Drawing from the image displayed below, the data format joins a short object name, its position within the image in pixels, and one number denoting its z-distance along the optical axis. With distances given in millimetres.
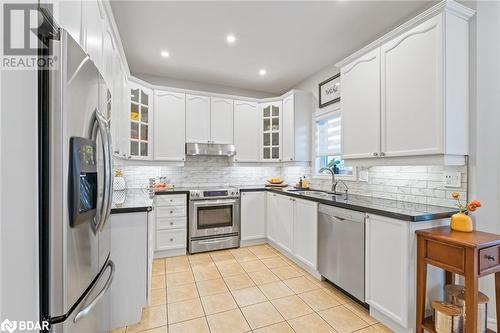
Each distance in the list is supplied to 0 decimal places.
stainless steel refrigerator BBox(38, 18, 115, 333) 923
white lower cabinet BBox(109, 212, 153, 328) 1810
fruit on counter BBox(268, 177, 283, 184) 3999
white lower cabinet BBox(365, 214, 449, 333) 1656
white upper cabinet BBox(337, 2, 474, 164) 1742
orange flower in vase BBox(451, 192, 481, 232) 1610
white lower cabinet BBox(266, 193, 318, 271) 2666
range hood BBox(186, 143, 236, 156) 3686
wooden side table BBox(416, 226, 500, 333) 1385
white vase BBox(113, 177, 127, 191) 2910
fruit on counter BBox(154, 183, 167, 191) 3465
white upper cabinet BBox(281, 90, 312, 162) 3742
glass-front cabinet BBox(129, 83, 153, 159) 3240
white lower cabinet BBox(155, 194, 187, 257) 3238
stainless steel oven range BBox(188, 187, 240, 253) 3369
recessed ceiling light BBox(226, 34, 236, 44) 2654
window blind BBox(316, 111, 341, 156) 3318
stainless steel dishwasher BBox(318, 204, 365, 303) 2032
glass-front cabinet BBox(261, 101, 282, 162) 4086
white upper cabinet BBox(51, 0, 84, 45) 1012
